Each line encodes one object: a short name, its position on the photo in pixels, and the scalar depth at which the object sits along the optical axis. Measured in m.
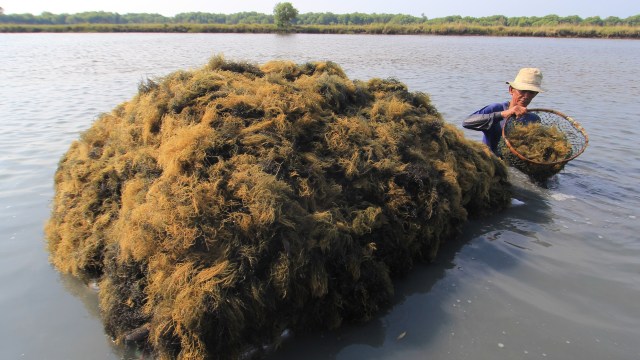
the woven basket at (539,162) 5.88
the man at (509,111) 5.74
